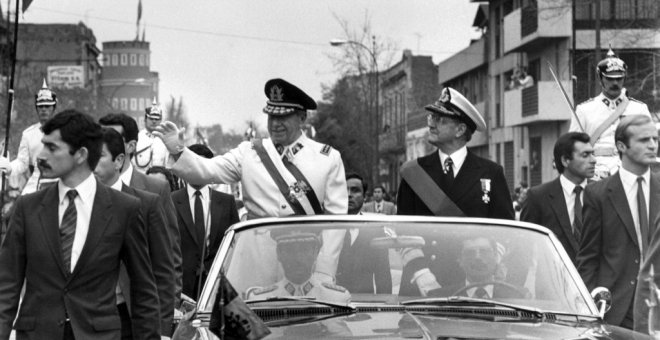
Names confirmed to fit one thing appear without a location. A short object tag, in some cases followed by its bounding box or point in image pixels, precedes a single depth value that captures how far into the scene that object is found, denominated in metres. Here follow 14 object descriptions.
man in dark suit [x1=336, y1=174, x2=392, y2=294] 7.09
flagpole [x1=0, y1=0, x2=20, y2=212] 14.59
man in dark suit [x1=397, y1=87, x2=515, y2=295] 9.90
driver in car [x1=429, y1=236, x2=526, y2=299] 7.03
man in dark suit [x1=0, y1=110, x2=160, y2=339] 7.14
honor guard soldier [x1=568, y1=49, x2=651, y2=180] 13.13
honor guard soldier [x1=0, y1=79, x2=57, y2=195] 14.82
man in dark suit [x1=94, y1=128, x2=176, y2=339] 7.90
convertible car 6.66
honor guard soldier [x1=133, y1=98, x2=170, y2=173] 15.87
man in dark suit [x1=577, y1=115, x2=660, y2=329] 8.93
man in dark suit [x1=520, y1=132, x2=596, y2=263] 11.04
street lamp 57.59
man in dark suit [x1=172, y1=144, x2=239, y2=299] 12.67
